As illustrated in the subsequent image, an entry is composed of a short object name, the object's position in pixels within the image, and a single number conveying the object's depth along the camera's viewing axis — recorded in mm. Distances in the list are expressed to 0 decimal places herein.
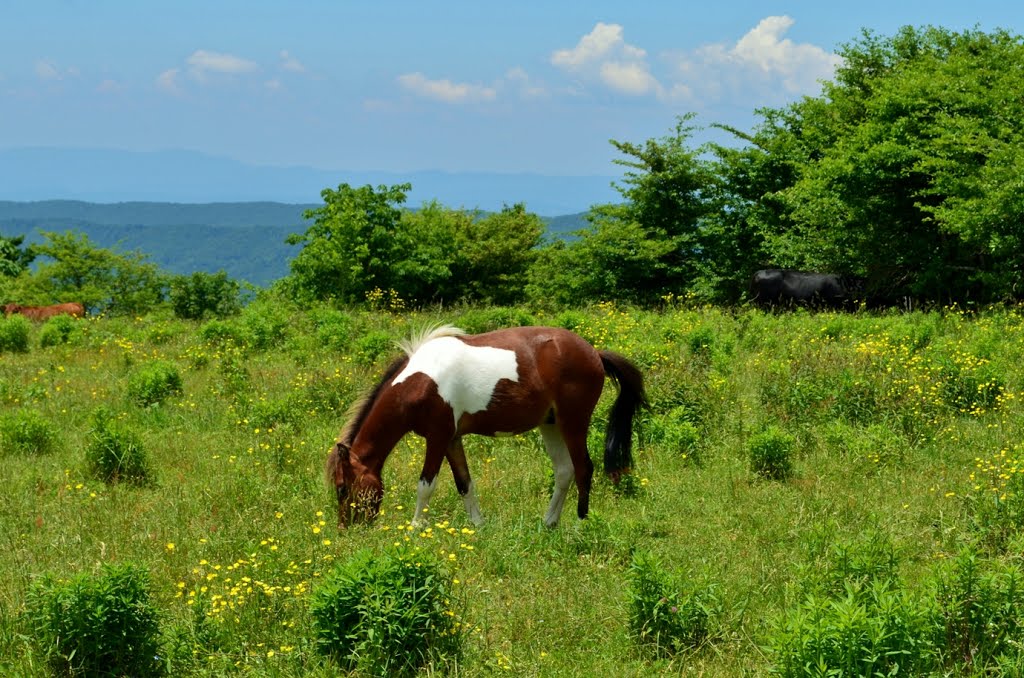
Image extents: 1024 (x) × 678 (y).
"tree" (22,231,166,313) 70812
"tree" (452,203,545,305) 53938
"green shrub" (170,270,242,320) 59850
